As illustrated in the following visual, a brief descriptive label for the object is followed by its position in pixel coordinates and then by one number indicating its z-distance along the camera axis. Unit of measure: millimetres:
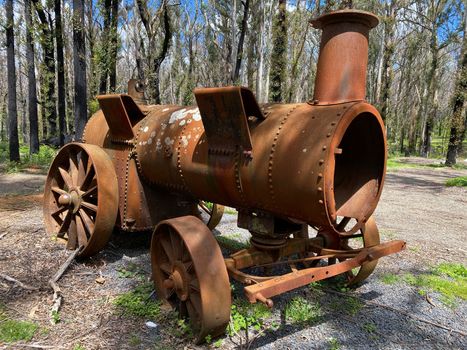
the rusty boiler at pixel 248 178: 2812
